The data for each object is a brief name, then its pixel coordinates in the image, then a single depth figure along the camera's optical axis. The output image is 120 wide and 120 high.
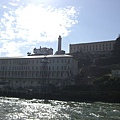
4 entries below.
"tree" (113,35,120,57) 84.72
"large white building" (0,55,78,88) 75.12
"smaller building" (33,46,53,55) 111.56
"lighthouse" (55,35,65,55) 110.79
